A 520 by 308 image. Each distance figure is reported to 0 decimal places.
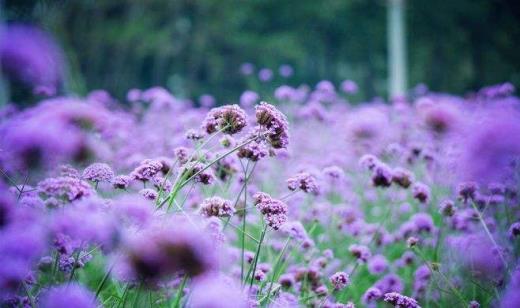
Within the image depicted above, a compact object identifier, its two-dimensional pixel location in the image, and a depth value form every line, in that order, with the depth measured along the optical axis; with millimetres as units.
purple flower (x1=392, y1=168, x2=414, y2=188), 2930
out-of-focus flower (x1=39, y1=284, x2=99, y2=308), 1171
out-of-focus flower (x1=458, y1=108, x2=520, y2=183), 1634
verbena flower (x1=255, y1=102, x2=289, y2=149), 1925
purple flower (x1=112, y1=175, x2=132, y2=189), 1917
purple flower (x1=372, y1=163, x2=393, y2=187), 2814
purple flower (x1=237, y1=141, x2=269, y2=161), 2080
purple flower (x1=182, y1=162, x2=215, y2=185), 2102
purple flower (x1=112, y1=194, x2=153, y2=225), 1472
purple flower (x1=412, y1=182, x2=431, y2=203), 3043
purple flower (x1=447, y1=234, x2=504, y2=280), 2488
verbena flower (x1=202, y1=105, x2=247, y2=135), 1978
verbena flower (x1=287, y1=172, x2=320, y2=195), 2152
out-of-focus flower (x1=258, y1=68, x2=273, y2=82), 6668
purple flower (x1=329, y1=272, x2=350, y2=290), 2170
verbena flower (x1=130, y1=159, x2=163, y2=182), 1959
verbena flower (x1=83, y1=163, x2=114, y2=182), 1815
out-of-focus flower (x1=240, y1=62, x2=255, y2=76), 7579
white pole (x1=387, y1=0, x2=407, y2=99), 14781
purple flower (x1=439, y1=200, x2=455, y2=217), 2775
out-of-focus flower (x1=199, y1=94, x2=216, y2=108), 6798
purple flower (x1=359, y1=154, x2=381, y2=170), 2855
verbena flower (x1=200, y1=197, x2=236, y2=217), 1936
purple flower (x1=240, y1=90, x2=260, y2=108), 5104
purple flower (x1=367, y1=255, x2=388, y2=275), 3184
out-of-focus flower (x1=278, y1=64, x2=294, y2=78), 7466
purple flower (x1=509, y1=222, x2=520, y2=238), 2500
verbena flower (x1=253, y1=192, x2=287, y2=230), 1909
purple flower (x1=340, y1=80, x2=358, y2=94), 6848
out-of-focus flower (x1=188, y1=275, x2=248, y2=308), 1108
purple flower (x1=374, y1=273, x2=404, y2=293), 2911
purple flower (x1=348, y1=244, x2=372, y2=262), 2689
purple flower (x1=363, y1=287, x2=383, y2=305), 2486
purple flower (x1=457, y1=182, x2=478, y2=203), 2639
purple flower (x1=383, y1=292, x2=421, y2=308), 1944
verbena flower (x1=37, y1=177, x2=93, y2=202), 1452
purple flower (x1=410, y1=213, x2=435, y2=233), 3225
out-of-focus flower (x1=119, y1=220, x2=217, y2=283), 1116
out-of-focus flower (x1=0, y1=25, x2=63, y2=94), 1697
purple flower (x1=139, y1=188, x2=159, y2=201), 2023
